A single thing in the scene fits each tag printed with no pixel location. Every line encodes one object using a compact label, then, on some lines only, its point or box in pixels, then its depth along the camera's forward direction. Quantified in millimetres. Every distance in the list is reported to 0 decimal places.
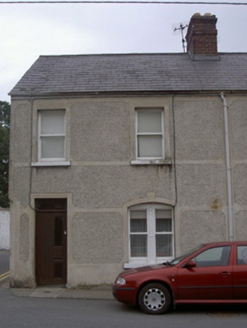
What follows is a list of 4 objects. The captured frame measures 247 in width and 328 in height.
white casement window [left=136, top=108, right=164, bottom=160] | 11922
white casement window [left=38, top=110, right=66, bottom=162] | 11992
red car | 7965
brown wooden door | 11477
